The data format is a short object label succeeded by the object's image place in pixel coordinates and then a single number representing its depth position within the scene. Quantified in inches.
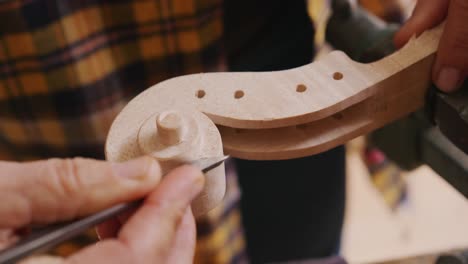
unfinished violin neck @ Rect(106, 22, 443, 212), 15.8
